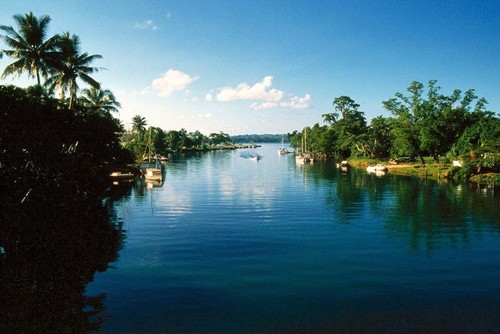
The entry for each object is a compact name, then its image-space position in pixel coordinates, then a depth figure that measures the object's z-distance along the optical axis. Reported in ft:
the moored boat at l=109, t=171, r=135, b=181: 230.89
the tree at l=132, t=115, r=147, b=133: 475.31
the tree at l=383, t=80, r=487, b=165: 260.62
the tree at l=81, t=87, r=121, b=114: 226.17
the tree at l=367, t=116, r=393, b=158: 346.33
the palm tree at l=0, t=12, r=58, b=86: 141.49
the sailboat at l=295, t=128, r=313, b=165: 400.06
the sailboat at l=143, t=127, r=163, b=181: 232.32
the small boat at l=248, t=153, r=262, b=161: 474.90
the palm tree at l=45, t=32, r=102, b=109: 162.56
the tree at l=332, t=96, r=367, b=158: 373.30
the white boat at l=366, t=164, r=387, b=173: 279.90
